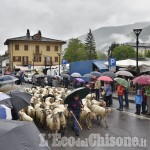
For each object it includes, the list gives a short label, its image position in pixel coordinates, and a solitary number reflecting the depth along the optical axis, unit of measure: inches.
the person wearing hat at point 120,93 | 372.3
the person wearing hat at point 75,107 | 247.1
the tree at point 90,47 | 2031.1
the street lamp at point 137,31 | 452.1
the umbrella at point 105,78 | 389.7
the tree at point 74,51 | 1807.3
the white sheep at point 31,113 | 276.4
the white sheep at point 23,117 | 243.5
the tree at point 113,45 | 2235.3
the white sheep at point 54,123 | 231.2
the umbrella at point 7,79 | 441.3
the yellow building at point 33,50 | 1744.5
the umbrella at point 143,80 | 327.3
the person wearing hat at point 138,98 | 337.7
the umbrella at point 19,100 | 235.5
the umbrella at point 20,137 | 92.5
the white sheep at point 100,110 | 281.7
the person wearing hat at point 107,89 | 396.9
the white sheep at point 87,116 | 271.3
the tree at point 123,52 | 1933.9
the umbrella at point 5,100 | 205.5
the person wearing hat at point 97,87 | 442.6
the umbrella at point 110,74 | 440.6
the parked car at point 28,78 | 1021.2
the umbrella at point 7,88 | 323.9
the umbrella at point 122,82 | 367.9
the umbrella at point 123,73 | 459.7
